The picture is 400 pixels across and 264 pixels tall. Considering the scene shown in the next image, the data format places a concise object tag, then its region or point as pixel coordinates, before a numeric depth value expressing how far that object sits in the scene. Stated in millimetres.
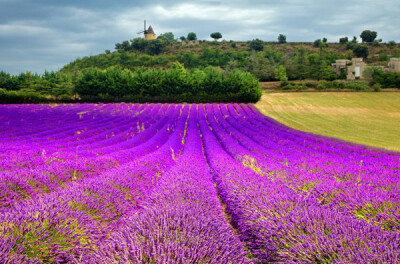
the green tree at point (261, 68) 73375
